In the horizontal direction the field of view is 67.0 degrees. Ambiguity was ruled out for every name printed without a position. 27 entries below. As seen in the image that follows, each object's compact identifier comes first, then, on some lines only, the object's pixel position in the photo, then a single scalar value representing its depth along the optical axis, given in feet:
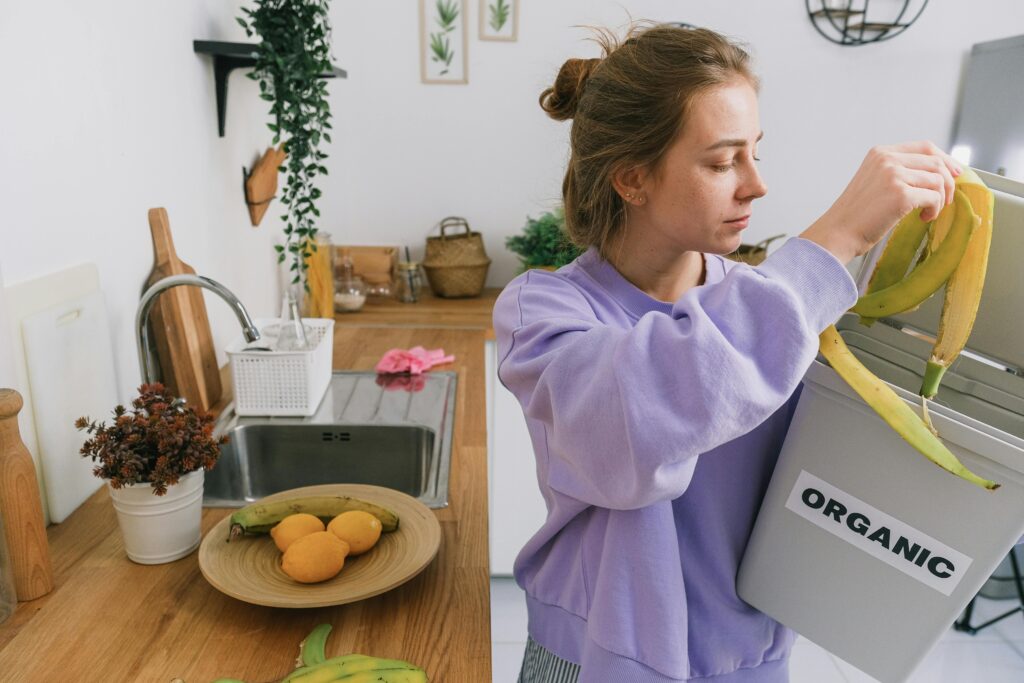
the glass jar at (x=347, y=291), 7.81
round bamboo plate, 2.97
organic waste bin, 2.01
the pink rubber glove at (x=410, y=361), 6.10
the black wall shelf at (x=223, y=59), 5.12
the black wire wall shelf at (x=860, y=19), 8.36
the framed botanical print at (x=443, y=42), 8.17
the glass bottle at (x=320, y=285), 7.20
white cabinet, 6.98
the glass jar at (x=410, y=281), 8.25
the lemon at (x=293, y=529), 3.28
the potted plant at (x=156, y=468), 3.11
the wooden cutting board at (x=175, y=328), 4.59
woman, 1.97
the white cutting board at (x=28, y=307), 3.27
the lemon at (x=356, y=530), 3.30
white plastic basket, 4.92
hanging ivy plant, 5.22
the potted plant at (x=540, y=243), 7.78
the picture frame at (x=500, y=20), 8.21
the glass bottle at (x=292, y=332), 5.16
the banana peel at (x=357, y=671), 2.50
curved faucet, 4.02
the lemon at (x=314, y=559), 3.10
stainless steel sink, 4.83
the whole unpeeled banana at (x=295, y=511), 3.40
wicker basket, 8.20
